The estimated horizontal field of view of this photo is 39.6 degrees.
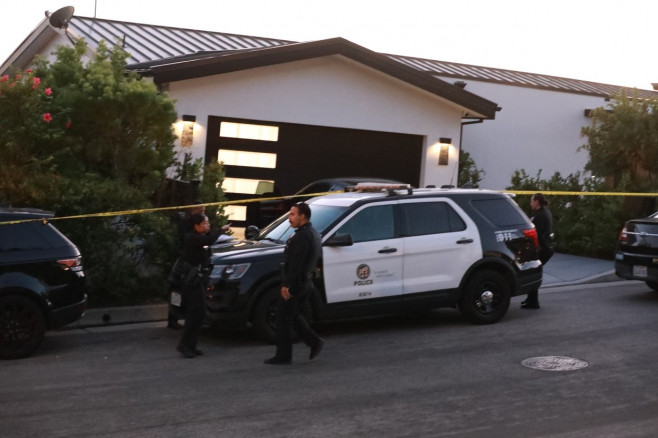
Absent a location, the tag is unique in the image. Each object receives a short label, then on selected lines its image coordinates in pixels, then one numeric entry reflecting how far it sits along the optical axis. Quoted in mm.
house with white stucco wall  18062
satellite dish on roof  18359
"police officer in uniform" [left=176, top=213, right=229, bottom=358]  9859
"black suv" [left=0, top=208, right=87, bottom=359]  9672
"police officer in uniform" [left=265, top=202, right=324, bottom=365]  9414
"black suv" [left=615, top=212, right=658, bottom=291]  13727
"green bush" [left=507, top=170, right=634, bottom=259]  18453
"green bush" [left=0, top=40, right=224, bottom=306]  11938
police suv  10477
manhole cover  9375
